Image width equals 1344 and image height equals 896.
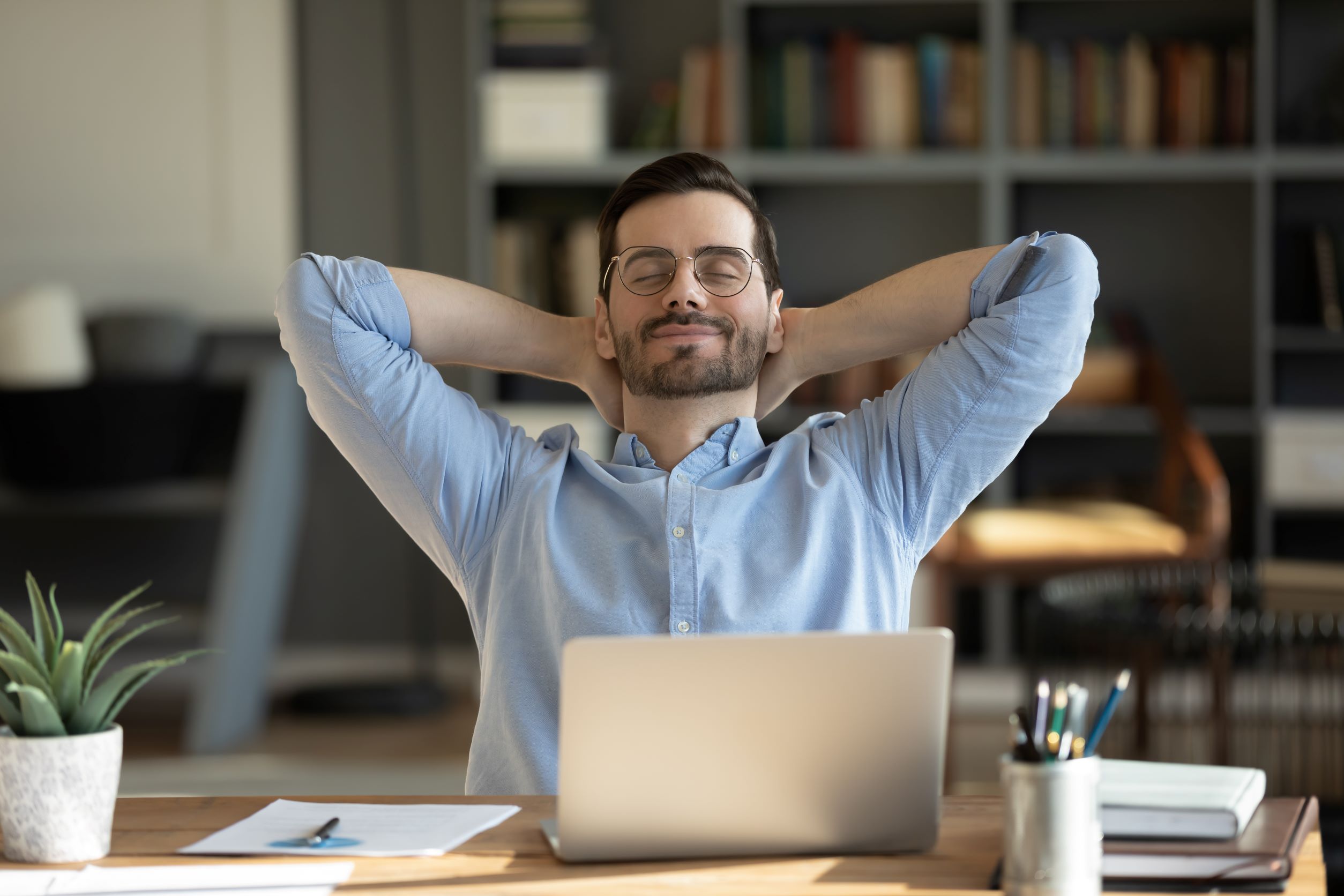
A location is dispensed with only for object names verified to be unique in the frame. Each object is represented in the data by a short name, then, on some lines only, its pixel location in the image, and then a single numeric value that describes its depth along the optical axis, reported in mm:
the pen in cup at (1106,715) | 1894
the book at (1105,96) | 7840
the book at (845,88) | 7941
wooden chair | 6543
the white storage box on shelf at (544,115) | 7875
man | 2910
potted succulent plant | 2080
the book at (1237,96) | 7738
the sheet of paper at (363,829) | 2098
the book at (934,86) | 7863
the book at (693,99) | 7965
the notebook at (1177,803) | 1980
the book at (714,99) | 7937
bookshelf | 7785
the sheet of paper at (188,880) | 1943
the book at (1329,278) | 7730
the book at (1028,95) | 7883
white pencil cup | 1810
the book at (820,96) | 8000
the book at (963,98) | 7891
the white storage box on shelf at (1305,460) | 7539
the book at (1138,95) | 7785
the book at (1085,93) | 7836
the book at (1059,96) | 7855
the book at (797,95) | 7992
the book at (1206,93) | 7770
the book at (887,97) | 7918
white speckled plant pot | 2074
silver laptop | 1933
